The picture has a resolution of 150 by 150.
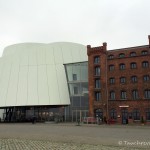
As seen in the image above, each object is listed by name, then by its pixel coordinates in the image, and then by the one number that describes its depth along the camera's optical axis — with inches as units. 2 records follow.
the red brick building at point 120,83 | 2050.9
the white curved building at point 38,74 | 2390.5
